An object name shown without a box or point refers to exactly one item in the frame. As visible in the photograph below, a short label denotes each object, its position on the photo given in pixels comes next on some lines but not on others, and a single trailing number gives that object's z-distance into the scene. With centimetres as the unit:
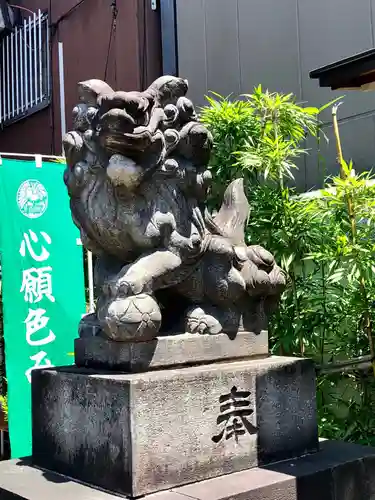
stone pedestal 256
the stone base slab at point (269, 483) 255
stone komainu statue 270
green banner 538
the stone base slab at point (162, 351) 274
